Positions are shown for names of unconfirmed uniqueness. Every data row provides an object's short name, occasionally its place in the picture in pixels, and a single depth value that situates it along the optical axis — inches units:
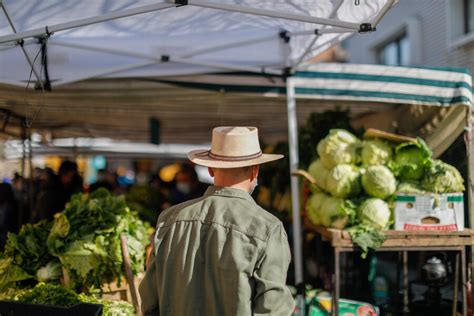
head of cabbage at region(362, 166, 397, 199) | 188.5
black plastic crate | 120.4
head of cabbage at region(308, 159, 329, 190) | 209.6
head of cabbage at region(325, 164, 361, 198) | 197.6
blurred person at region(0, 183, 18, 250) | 278.2
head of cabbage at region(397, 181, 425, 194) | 189.2
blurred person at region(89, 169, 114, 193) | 348.6
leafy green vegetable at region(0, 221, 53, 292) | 185.3
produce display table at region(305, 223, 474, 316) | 183.3
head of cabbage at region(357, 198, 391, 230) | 185.9
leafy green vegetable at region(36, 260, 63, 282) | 187.2
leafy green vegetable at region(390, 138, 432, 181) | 192.2
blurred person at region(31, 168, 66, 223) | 262.7
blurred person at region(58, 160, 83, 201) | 297.6
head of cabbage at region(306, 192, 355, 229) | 193.0
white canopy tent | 169.0
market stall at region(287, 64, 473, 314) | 212.1
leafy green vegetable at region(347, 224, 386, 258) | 178.7
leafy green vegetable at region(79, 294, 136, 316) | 148.6
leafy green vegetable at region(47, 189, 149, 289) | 185.6
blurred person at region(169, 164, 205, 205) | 320.8
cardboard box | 186.2
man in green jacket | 102.3
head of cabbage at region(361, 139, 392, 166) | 198.1
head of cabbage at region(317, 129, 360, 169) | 204.1
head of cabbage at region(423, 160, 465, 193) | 186.4
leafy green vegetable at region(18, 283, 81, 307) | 149.4
